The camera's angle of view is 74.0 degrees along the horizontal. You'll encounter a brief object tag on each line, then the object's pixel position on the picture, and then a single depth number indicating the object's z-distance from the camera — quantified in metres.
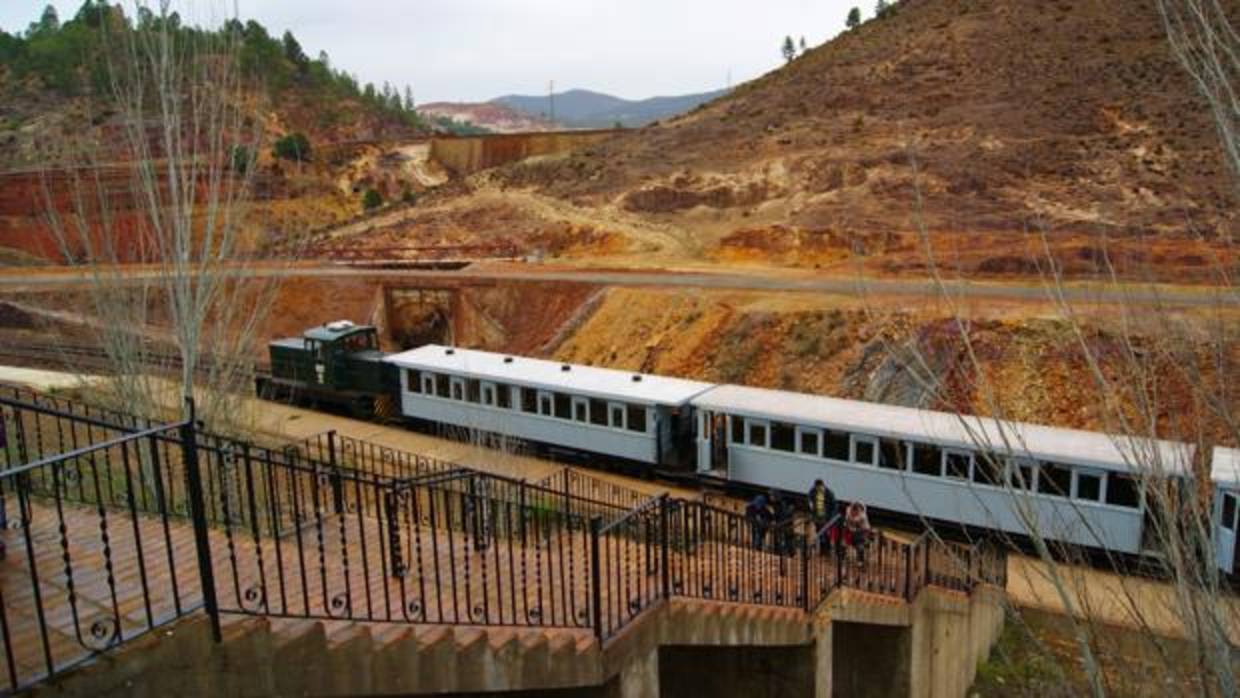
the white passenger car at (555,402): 21.30
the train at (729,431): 15.62
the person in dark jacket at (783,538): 11.18
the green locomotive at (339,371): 27.36
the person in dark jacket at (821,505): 13.76
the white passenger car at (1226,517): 14.51
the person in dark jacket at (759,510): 14.03
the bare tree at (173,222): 11.23
